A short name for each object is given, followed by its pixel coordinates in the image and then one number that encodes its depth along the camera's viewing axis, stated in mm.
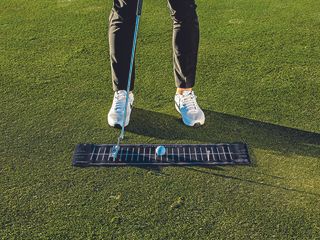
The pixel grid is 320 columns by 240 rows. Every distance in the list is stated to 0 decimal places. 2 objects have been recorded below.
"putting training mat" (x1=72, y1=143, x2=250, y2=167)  1796
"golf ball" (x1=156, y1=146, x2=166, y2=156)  1832
